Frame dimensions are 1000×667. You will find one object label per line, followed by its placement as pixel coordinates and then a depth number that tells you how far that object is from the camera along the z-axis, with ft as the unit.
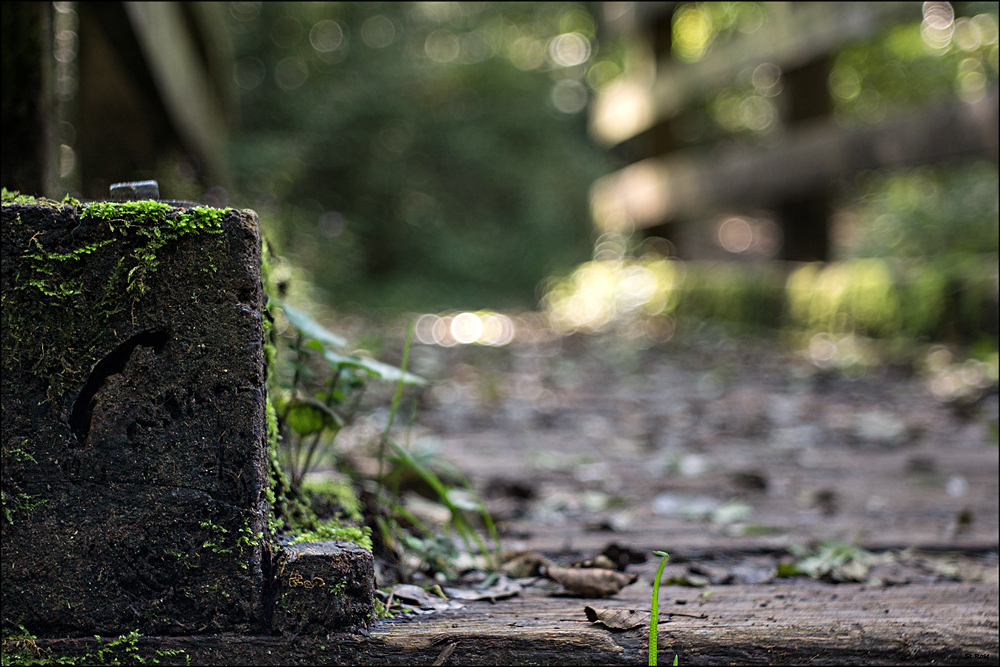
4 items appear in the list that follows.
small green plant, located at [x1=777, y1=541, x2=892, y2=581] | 4.29
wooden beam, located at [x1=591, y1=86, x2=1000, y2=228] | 12.98
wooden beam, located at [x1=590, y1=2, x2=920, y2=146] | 15.23
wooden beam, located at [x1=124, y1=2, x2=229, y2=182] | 7.60
